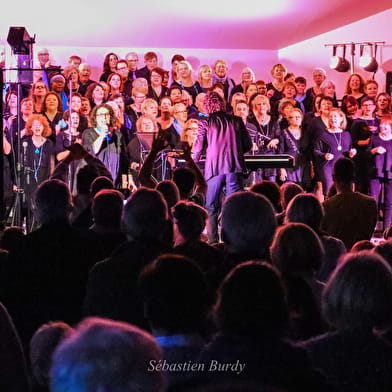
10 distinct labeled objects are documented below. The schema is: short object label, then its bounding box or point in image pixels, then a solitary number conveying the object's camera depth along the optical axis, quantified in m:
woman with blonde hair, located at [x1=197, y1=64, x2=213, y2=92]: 23.88
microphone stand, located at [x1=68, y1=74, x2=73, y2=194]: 17.47
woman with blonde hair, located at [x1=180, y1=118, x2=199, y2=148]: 19.94
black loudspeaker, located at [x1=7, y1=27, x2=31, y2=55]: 15.16
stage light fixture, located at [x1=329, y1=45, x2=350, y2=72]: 25.89
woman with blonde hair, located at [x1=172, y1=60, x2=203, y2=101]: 23.55
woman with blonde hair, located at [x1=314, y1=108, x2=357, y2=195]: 19.65
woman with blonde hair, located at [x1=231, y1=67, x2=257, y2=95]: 24.10
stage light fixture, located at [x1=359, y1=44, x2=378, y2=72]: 25.43
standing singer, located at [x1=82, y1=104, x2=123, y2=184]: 19.15
